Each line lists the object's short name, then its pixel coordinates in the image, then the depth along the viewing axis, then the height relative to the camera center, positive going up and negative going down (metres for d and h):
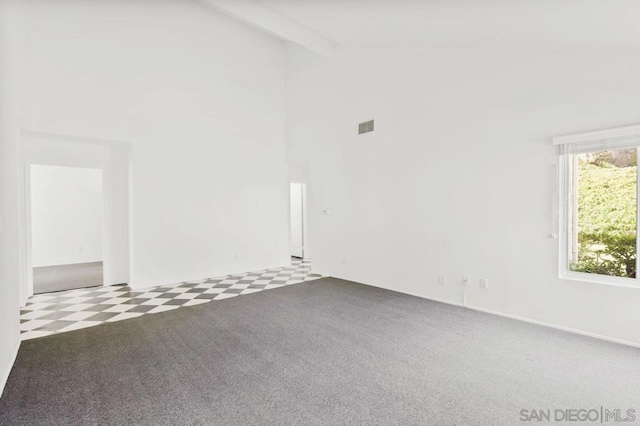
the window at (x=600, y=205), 3.08 -0.02
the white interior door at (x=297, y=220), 8.44 -0.41
